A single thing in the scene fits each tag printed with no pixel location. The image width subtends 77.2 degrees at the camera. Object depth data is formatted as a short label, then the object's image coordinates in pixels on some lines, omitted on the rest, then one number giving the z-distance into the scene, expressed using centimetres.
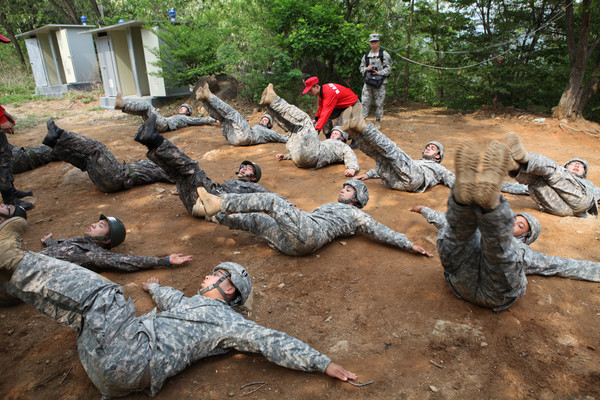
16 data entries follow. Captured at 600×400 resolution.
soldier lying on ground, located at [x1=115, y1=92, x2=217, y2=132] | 657
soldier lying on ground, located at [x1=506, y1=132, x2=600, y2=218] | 445
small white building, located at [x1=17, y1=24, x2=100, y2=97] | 1556
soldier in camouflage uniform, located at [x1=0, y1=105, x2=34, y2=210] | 492
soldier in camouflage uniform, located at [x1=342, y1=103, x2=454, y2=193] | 456
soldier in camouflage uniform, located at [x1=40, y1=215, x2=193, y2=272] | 344
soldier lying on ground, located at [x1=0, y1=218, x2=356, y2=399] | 227
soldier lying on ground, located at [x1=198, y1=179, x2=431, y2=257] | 342
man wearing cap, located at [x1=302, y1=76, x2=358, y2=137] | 718
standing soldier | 912
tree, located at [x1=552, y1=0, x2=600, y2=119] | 838
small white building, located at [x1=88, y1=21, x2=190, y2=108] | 1220
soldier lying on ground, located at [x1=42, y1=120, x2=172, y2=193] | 523
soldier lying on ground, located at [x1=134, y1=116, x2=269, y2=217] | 418
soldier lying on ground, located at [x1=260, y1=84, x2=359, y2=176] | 652
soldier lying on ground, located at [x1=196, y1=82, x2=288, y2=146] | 787
